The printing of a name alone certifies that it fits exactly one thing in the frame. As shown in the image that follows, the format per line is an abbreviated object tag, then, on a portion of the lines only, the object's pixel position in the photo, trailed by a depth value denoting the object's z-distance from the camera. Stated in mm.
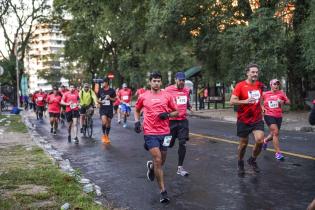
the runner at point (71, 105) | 16016
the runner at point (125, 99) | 22453
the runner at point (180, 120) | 9070
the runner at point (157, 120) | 7051
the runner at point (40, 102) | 26948
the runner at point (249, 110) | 8438
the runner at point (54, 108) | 18734
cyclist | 15973
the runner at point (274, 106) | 10828
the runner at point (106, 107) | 15055
